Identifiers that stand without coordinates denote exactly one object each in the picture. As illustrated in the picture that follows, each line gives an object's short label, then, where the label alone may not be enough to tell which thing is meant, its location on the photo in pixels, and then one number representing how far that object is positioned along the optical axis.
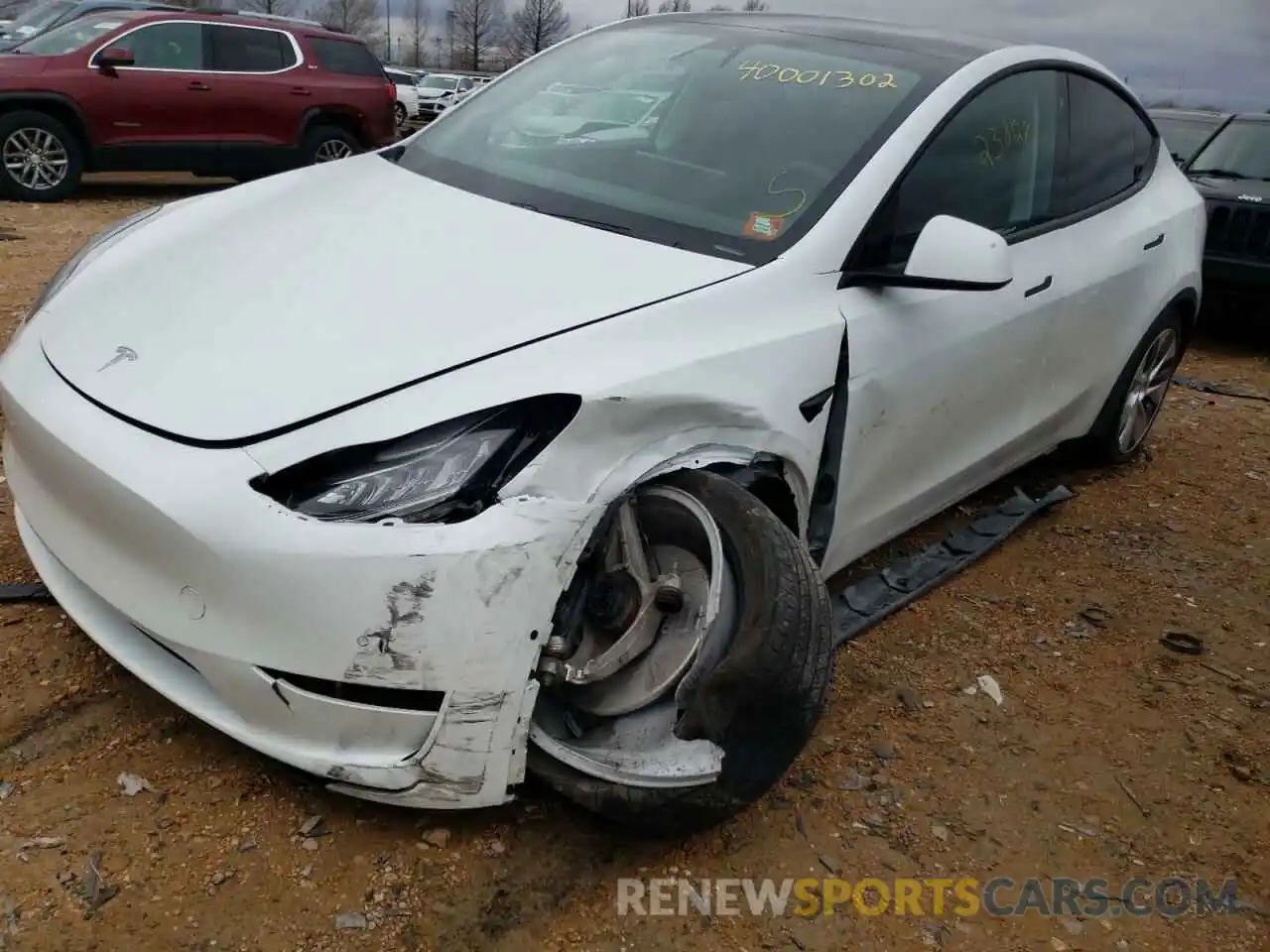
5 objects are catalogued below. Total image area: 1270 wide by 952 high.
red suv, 9.14
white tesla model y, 1.92
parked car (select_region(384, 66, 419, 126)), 20.08
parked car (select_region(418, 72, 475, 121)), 25.91
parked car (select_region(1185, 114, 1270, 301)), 7.48
